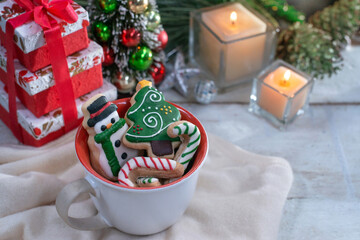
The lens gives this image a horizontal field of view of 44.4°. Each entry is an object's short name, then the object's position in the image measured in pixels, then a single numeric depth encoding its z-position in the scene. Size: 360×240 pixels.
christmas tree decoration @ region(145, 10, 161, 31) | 0.92
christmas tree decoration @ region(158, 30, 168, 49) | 0.96
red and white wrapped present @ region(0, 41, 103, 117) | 0.77
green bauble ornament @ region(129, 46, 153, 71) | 0.92
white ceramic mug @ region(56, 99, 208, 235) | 0.60
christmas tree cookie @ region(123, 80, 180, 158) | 0.64
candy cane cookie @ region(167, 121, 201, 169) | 0.63
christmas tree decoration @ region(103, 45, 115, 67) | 0.91
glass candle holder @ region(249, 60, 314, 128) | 0.93
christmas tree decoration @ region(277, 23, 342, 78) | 1.01
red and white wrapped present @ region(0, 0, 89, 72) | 0.72
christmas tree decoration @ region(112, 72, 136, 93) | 0.95
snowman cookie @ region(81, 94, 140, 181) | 0.63
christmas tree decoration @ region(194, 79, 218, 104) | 0.97
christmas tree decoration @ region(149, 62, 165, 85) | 0.99
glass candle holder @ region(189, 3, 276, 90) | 0.98
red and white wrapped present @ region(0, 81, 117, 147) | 0.82
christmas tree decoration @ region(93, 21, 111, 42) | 0.89
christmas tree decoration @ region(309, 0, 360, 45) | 1.09
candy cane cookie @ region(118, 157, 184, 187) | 0.62
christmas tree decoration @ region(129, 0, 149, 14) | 0.87
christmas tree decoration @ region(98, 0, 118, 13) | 0.86
